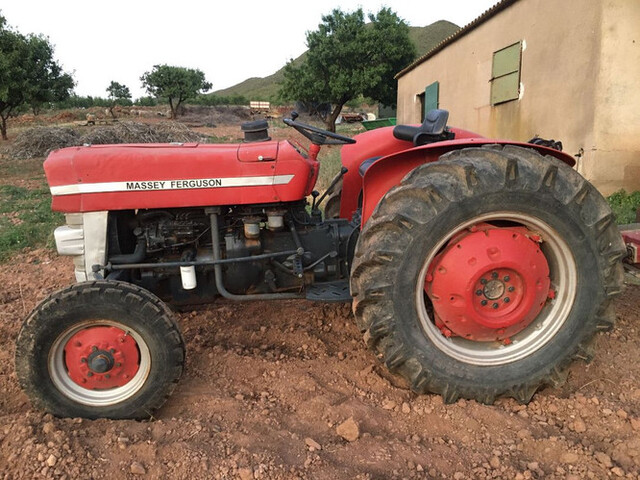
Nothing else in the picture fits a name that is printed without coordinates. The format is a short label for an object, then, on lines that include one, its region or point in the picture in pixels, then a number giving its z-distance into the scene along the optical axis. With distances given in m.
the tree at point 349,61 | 24.12
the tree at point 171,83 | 36.34
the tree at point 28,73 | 15.44
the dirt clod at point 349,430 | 2.07
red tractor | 2.08
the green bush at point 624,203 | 5.73
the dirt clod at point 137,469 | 1.83
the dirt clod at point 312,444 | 2.00
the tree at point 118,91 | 52.24
